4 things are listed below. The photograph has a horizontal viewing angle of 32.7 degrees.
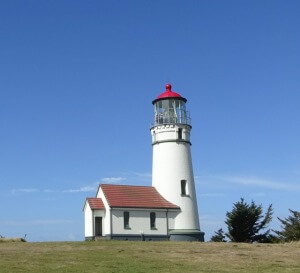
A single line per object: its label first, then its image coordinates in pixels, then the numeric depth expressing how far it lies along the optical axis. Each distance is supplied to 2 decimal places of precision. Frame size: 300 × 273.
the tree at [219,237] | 44.50
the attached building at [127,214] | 38.16
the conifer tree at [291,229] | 39.56
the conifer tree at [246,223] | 41.53
